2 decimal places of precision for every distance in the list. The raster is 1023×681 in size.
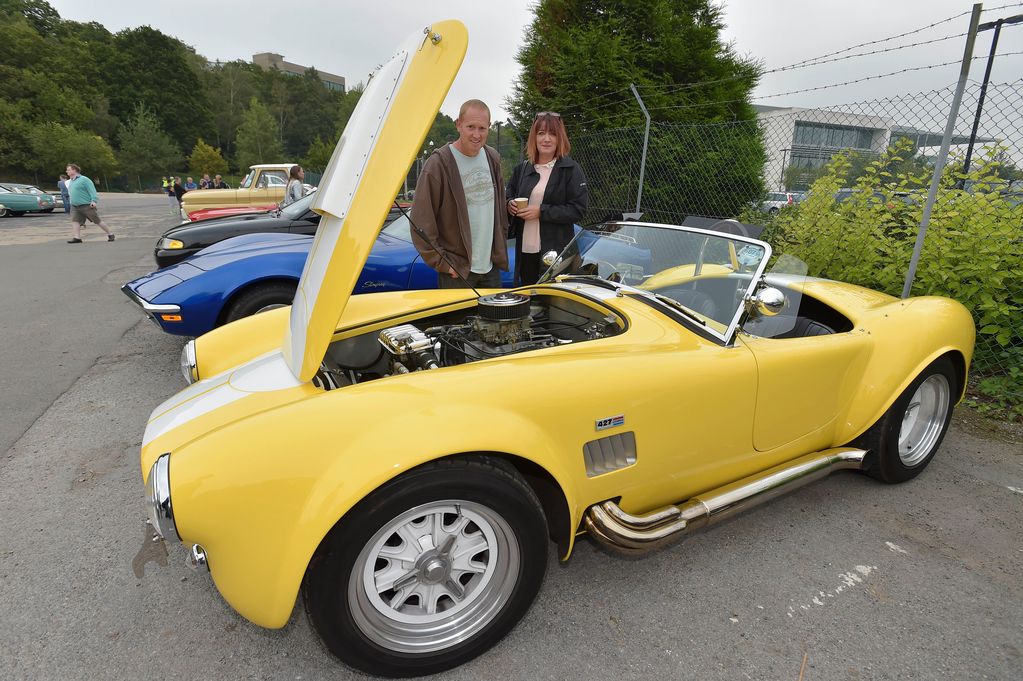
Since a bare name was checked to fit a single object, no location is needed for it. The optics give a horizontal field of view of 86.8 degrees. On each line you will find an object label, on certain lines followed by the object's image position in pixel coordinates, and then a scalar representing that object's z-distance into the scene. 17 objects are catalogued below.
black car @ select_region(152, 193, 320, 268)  6.20
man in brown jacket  3.32
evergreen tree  8.66
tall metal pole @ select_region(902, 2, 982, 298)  3.66
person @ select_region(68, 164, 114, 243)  12.19
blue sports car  3.97
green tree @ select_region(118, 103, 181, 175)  51.88
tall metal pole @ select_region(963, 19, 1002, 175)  4.36
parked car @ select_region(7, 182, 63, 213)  21.05
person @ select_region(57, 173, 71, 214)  21.77
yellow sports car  1.50
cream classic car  12.55
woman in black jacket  3.86
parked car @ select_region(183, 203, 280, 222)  9.59
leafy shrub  3.97
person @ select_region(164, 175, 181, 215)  21.25
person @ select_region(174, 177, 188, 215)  20.11
